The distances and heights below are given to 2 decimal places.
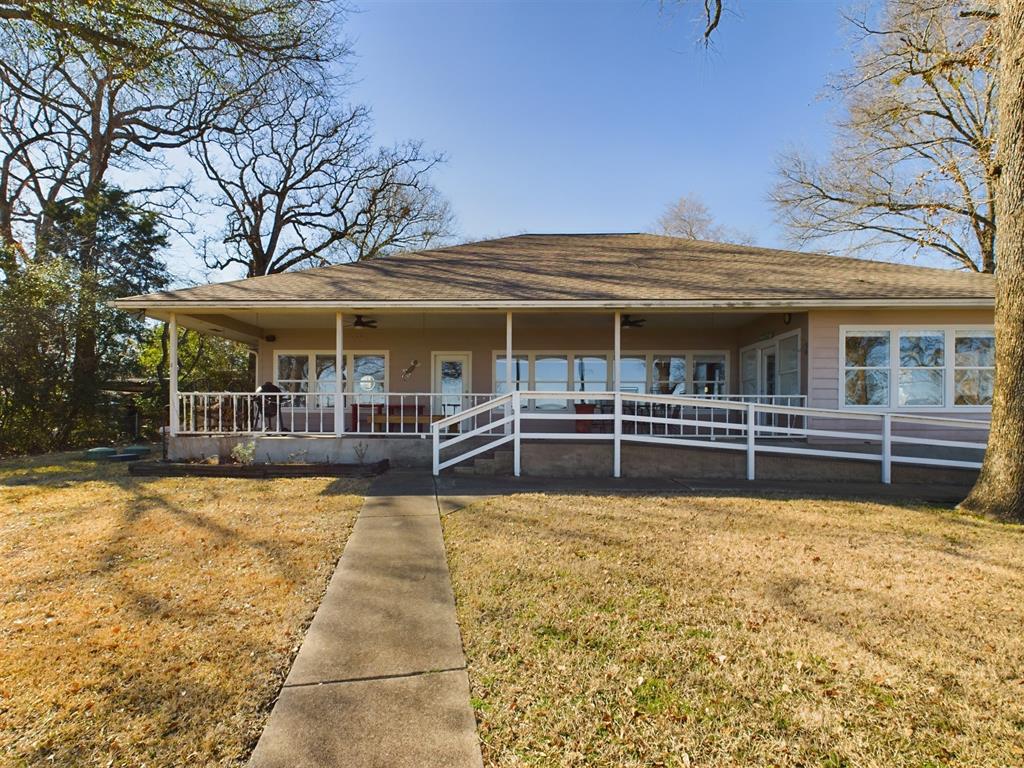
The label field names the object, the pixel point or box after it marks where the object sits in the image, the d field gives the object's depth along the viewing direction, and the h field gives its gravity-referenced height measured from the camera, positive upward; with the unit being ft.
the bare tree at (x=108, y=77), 33.99 +25.82
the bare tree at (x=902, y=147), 49.88 +30.63
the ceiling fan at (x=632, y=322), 37.96 +4.80
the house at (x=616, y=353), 30.68 +2.50
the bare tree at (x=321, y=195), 78.12 +31.27
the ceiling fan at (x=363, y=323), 38.17 +4.78
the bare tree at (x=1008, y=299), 21.93 +3.86
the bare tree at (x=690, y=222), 114.52 +37.48
